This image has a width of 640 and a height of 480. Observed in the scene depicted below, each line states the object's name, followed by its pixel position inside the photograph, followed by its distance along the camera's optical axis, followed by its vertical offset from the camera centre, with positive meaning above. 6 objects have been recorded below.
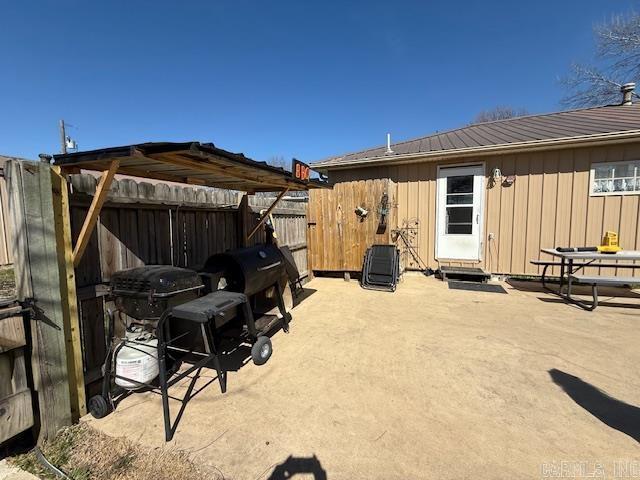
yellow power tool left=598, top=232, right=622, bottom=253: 4.53 -0.46
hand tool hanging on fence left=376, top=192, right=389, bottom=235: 6.24 +0.12
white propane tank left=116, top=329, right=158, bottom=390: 2.18 -1.05
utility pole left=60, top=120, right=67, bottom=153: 15.41 +4.42
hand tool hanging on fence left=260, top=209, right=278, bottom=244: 4.94 -0.17
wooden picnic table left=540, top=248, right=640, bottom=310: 4.25 -0.91
